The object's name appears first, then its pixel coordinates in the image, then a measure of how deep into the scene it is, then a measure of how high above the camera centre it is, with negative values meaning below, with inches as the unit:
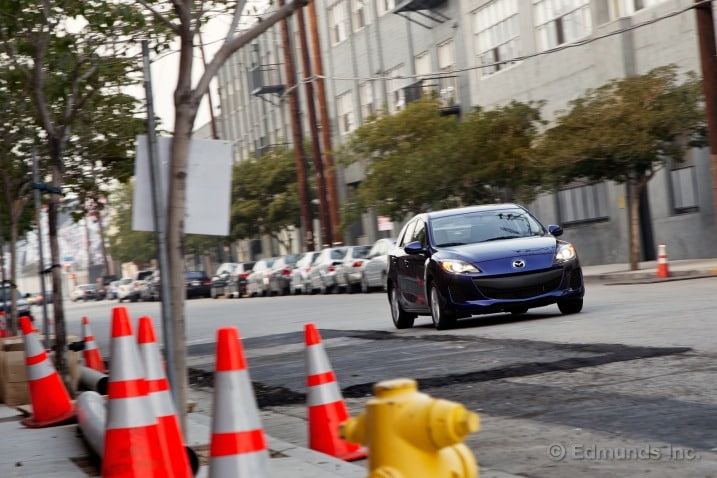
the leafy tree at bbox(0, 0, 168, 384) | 597.9 +136.9
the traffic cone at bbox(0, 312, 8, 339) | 906.9 -8.2
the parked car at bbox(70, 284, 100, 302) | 4107.5 +57.1
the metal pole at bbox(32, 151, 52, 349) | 622.9 +36.8
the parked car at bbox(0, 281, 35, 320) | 1842.8 +17.7
